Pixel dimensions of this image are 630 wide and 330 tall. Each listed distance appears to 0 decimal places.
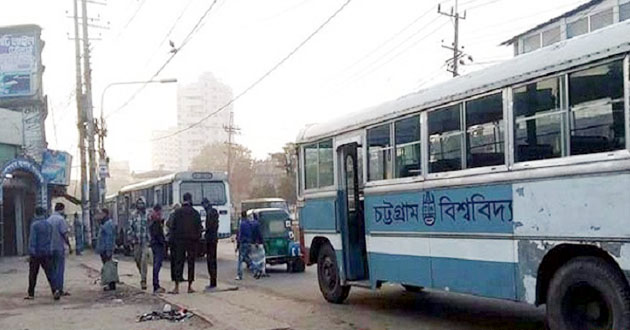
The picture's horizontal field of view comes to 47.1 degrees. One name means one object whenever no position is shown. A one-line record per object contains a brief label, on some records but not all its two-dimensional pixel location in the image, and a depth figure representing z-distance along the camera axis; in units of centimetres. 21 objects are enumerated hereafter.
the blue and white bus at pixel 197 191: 2602
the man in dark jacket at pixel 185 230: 1396
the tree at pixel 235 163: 7612
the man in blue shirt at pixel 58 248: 1438
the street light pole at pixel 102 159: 2911
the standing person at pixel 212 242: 1472
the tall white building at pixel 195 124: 5247
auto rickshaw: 2009
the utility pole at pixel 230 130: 6578
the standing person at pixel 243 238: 1841
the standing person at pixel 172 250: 1411
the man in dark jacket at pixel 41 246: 1423
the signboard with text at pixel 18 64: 3806
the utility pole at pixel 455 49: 3759
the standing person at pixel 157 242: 1455
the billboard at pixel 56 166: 3503
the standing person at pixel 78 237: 3141
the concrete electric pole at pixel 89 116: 2866
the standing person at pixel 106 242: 1578
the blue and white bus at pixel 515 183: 667
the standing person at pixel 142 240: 1560
